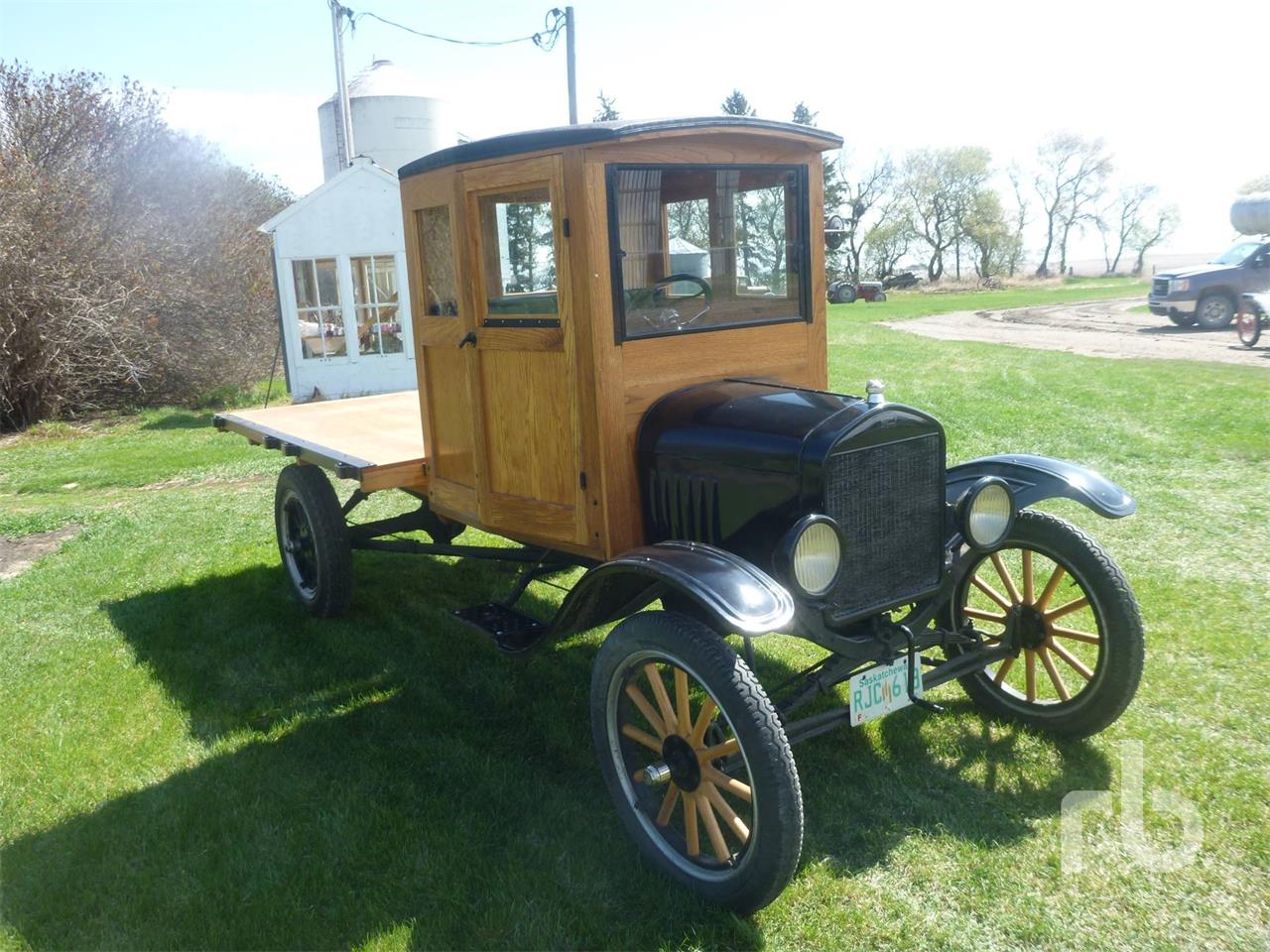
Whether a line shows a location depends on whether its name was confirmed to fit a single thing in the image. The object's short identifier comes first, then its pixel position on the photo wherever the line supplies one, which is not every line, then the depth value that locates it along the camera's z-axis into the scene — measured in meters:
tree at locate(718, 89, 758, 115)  42.53
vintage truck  3.05
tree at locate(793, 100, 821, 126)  45.72
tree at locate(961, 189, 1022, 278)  51.44
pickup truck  19.58
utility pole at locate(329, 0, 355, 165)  16.06
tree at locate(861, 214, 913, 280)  52.25
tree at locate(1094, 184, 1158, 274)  54.97
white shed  13.37
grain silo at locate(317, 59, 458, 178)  17.86
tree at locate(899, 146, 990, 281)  52.03
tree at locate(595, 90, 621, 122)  41.06
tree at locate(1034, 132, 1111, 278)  52.97
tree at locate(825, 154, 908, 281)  50.84
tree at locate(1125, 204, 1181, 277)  54.75
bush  13.18
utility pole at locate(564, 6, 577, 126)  16.52
